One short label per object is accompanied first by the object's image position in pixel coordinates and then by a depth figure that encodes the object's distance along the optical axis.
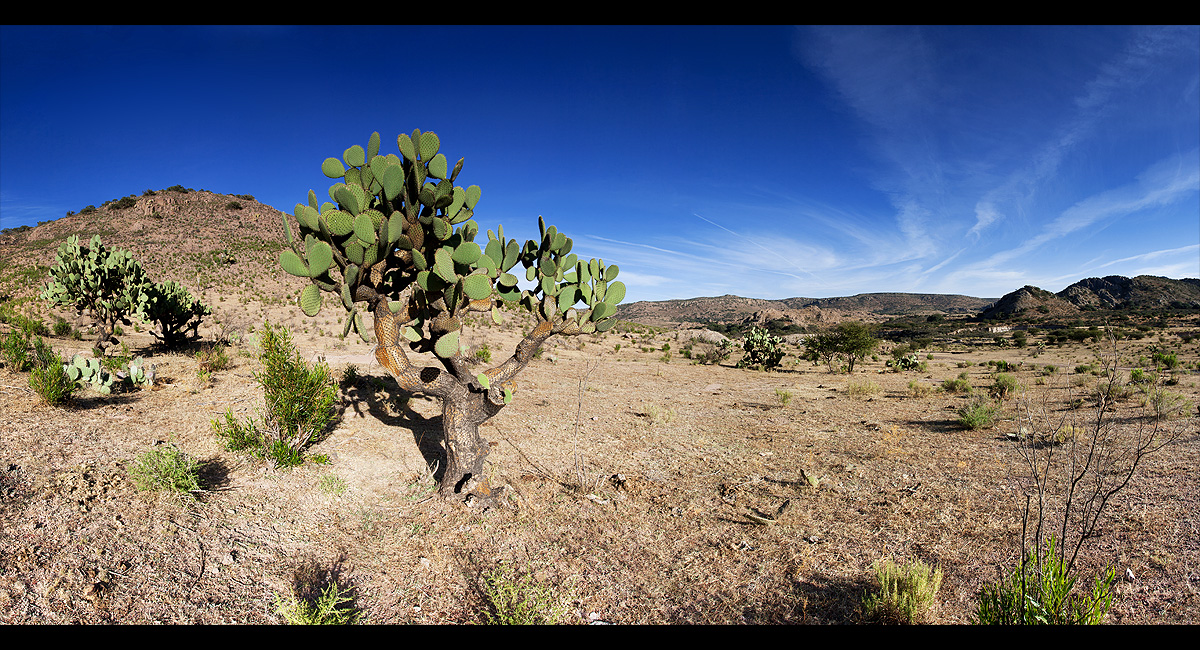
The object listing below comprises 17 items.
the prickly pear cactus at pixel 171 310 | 12.50
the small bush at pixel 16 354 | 7.53
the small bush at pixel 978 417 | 7.98
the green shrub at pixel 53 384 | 5.90
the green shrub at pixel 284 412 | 5.41
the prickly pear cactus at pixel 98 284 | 11.90
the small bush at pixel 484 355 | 13.83
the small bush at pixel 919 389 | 12.48
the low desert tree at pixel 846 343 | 20.73
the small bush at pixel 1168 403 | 7.80
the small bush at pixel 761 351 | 21.84
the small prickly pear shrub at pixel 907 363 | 20.83
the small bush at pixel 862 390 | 12.50
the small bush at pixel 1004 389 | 11.32
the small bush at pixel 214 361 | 9.92
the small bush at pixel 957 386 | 12.43
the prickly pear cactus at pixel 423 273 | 4.93
